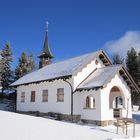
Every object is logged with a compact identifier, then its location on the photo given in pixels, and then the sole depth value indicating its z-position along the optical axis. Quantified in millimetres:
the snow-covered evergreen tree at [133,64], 23397
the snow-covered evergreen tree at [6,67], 25201
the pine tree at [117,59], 29162
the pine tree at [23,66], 25980
